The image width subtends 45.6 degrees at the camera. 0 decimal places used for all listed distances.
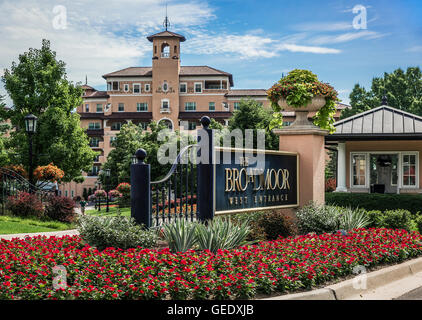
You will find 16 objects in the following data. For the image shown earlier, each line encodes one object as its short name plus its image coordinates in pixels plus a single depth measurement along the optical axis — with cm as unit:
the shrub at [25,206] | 1806
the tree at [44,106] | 3238
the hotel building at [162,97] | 8262
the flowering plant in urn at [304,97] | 1277
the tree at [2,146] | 2948
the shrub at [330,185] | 3266
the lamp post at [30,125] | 2033
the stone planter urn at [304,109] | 1294
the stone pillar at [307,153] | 1297
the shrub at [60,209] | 1862
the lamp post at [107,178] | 4904
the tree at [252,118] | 4417
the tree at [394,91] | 5556
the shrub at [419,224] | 1400
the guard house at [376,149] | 2295
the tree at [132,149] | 4544
